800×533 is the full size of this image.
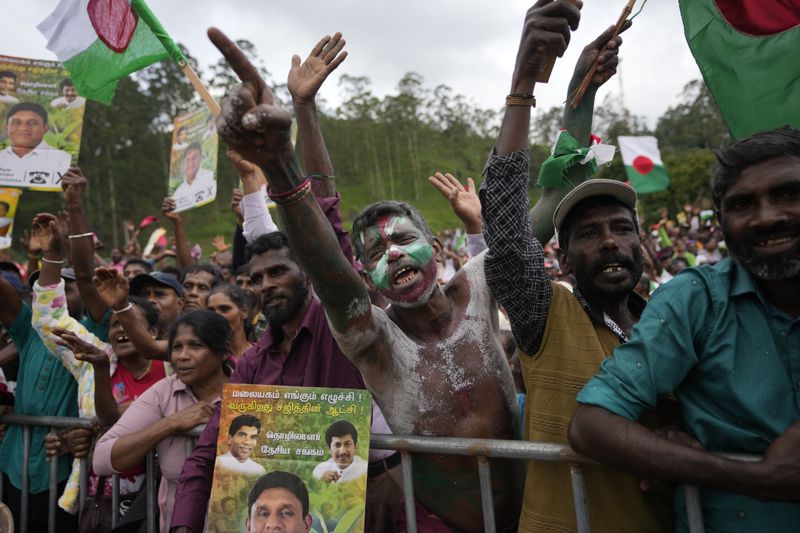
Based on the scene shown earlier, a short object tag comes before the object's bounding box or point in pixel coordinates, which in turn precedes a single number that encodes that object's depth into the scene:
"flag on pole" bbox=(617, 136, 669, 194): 13.04
